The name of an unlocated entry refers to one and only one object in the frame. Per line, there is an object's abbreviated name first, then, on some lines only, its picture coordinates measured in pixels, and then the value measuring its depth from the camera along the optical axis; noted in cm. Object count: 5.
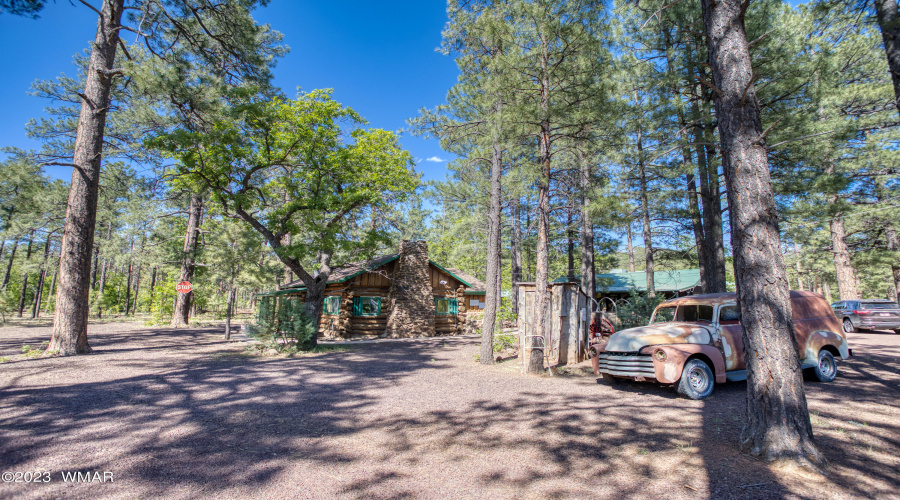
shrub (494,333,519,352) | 1264
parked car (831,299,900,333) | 1595
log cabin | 1823
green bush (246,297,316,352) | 1201
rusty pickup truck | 612
